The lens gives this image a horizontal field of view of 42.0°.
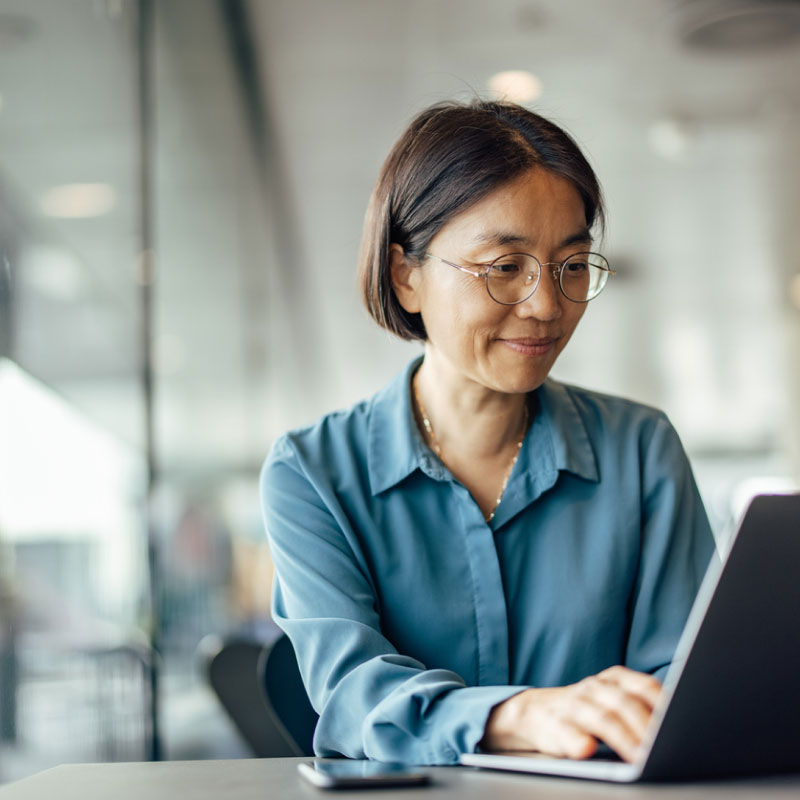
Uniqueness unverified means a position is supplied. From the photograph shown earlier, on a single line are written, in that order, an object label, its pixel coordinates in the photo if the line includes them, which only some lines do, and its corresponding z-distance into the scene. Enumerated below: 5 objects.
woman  1.23
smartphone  0.73
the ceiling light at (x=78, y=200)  2.40
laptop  0.66
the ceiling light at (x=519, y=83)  4.40
